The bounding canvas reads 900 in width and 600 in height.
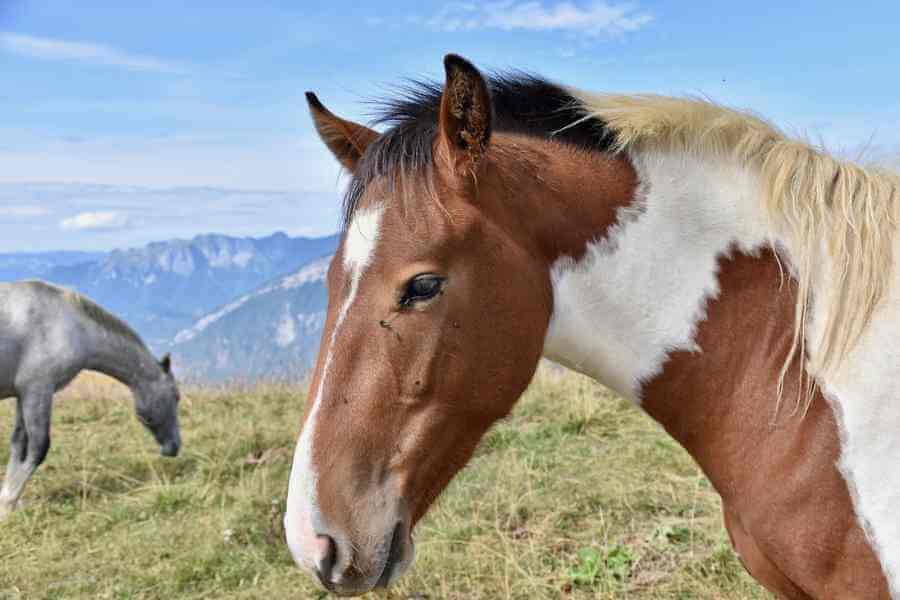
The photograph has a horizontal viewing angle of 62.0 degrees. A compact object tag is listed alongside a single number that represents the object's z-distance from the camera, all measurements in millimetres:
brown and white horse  1449
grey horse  6004
